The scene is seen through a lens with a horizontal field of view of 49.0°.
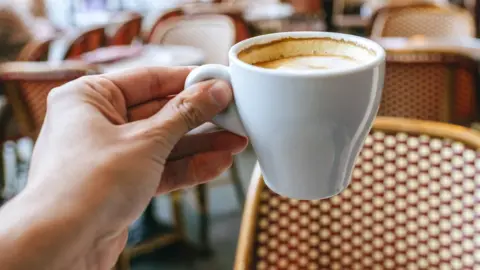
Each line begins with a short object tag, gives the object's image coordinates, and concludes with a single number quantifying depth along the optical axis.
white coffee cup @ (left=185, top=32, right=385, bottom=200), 0.45
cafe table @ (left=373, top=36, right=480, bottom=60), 1.58
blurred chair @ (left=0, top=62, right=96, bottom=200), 1.60
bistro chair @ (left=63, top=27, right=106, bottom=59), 2.38
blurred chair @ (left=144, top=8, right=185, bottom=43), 3.15
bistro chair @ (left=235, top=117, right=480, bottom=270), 0.84
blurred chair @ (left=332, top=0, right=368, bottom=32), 5.45
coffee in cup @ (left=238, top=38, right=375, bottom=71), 0.56
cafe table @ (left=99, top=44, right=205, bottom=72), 2.04
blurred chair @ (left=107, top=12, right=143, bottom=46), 3.21
